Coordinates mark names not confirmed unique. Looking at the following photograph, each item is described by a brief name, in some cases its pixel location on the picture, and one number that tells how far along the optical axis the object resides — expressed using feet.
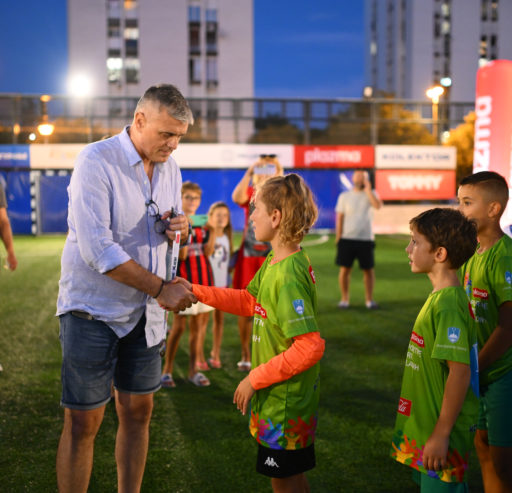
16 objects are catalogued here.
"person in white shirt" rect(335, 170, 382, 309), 30.32
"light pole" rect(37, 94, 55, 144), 82.63
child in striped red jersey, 18.10
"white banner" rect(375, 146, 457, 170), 93.91
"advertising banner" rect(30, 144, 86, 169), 87.45
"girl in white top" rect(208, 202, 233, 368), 19.69
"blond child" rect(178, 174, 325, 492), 7.72
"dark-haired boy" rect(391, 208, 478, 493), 7.44
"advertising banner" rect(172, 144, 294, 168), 89.97
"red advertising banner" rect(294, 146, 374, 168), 91.76
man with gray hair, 8.73
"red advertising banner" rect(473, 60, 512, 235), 27.27
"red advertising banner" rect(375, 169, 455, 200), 93.81
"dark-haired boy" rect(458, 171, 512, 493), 9.14
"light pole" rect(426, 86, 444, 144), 86.63
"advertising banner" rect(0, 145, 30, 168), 87.20
